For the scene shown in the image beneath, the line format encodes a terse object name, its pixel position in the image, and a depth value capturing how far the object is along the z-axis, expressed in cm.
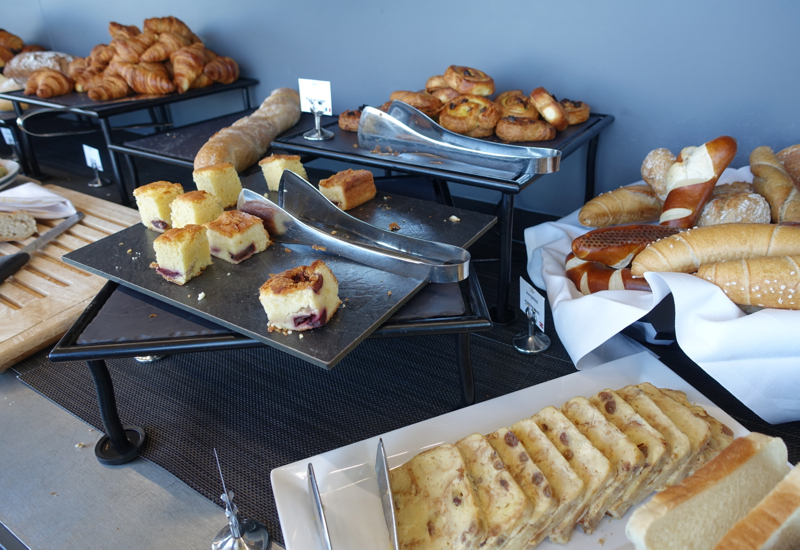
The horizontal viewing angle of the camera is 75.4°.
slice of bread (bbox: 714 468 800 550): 61
